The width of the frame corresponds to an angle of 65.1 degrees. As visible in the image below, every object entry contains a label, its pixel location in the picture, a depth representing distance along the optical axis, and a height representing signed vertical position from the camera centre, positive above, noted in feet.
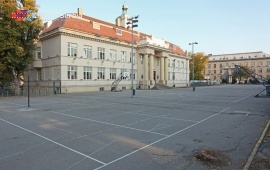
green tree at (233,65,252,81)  326.92 +6.83
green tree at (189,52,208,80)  306.14 +23.42
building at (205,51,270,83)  378.57 +32.37
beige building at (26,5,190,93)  118.93 +15.81
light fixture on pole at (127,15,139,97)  86.42 +24.18
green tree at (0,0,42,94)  93.91 +19.16
